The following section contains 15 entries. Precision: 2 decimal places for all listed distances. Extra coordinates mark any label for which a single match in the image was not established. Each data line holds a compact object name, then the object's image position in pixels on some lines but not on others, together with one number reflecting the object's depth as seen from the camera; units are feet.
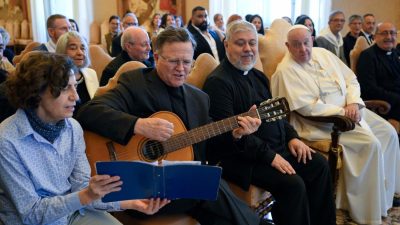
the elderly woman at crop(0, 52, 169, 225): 4.83
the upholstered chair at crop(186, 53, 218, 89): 8.87
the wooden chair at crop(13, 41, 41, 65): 15.37
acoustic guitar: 6.30
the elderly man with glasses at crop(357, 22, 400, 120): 13.25
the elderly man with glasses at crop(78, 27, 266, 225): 6.17
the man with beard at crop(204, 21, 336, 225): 7.79
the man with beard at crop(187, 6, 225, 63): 18.48
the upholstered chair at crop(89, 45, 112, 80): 13.24
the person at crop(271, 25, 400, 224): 9.87
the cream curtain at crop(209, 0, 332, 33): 27.50
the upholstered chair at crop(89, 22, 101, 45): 32.96
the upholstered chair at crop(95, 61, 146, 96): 7.35
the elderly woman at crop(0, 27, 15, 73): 11.68
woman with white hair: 10.46
